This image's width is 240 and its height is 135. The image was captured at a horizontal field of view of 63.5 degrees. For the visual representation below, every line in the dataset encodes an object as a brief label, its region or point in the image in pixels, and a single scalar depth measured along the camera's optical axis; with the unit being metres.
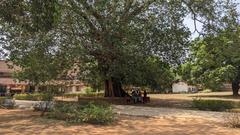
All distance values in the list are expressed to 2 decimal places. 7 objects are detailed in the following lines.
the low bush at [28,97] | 18.31
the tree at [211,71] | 22.92
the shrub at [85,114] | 7.55
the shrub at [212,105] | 10.96
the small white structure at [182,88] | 39.65
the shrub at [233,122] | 7.14
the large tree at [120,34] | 11.55
